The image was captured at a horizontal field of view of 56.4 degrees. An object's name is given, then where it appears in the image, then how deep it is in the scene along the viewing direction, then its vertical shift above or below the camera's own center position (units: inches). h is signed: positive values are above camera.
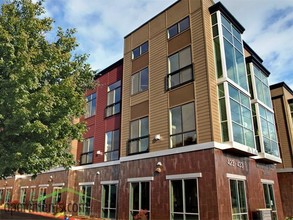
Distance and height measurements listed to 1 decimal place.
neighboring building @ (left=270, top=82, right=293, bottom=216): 833.5 +204.1
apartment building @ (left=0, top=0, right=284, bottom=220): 535.2 +155.9
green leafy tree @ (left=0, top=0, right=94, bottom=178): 469.5 +185.0
